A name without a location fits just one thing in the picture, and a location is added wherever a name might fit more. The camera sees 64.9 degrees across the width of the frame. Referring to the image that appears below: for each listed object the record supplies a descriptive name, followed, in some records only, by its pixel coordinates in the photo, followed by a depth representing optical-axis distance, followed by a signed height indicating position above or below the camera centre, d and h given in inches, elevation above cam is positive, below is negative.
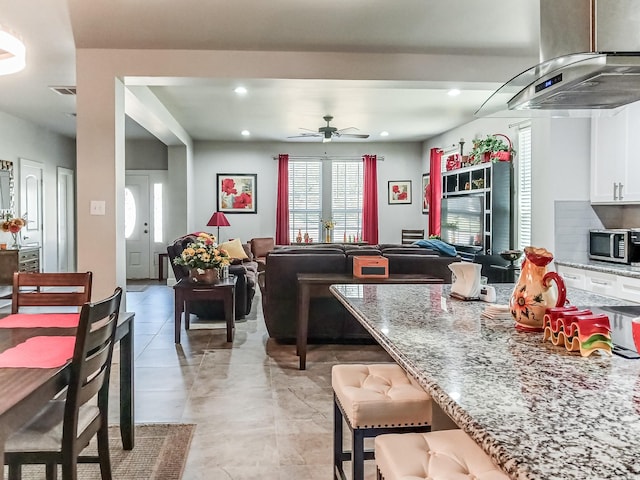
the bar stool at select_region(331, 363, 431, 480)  65.8 -23.7
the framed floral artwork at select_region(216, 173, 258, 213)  391.5 +29.7
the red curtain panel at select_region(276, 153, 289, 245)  391.2 +14.9
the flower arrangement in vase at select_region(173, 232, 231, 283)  195.5 -12.4
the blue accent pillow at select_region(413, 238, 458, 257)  194.5 -6.6
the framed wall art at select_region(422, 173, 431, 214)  370.8 +28.8
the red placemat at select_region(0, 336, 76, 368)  68.3 -17.9
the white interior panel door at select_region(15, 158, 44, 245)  299.1 +18.8
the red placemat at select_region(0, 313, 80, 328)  91.2 -17.1
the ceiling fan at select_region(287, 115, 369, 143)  290.5 +57.7
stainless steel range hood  66.2 +23.9
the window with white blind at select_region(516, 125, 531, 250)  245.3 +21.3
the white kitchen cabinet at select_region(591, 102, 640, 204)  153.1 +23.0
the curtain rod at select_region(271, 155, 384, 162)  395.5 +57.8
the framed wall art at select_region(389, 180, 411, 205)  403.2 +31.4
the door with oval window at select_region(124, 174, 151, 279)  388.5 -3.0
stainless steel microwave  149.6 -4.7
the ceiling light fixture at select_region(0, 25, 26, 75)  94.3 +35.1
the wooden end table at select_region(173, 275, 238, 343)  190.4 -24.5
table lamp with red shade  350.6 +6.4
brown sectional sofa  183.8 -17.3
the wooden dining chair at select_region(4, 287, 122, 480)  68.2 -28.0
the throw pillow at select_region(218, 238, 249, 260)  319.7 -12.2
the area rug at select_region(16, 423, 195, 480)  93.7 -45.4
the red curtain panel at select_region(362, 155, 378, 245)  395.2 +22.2
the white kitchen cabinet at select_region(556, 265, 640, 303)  140.0 -15.8
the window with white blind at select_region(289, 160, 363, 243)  398.9 +26.3
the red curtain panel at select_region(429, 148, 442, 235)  349.4 +28.8
